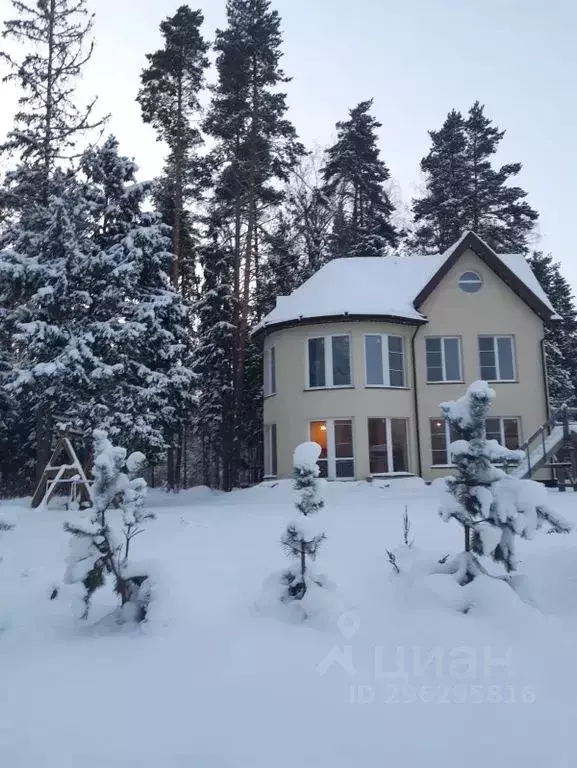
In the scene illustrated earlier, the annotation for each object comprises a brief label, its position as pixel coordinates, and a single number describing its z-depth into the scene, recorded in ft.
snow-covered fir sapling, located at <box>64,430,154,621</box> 19.75
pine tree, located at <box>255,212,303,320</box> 104.12
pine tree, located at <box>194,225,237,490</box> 95.50
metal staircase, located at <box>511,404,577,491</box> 56.34
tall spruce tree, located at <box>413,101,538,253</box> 118.73
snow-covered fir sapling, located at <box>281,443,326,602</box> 20.80
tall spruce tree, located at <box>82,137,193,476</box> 63.36
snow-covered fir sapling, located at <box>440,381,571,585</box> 20.94
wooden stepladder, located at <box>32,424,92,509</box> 52.75
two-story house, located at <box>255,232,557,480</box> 67.87
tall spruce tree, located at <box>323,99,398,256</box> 114.83
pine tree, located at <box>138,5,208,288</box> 92.17
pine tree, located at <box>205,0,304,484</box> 93.76
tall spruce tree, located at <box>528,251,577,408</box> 117.39
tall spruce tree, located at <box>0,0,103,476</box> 72.59
